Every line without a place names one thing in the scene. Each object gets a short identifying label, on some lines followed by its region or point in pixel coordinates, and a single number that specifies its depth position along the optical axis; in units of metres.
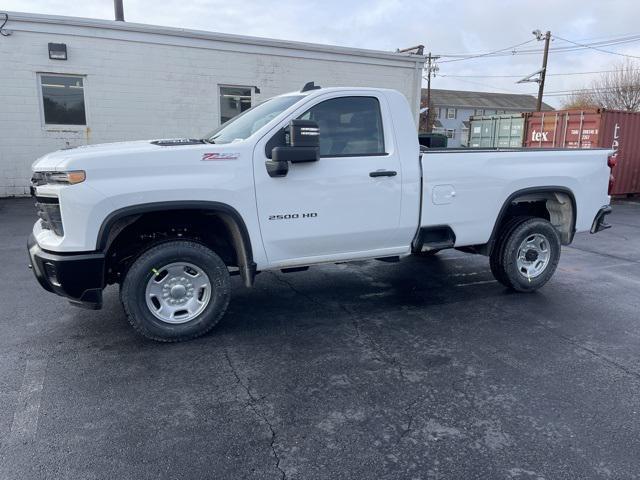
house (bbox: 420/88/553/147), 64.75
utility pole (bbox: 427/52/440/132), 48.09
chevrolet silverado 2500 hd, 3.76
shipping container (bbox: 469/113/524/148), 17.11
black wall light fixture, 11.90
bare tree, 37.00
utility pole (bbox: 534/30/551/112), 28.38
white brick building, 11.91
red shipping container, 14.38
